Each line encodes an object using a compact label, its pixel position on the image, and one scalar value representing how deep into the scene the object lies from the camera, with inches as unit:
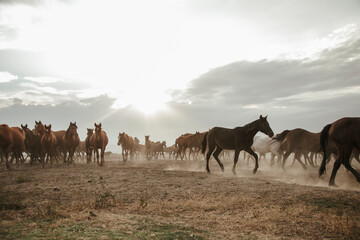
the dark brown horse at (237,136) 574.2
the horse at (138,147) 1865.2
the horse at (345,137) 370.9
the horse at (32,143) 802.2
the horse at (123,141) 1082.1
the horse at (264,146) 876.0
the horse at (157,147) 1797.5
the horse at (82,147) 1451.8
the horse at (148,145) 1630.2
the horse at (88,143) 882.0
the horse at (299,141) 666.8
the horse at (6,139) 614.3
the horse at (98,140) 750.0
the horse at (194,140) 1310.3
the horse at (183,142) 1384.2
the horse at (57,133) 758.4
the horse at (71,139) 797.9
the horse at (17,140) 671.8
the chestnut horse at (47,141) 731.9
